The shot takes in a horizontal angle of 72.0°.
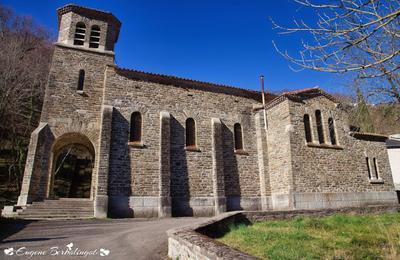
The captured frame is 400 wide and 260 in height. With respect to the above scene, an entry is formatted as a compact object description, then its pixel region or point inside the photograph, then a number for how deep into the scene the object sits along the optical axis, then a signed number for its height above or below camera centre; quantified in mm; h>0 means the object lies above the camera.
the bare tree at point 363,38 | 3110 +1876
